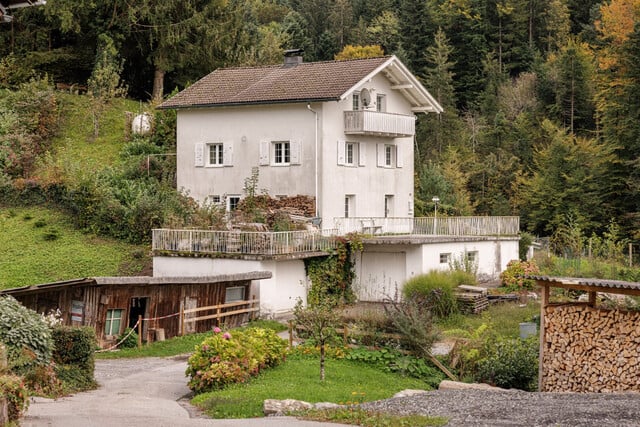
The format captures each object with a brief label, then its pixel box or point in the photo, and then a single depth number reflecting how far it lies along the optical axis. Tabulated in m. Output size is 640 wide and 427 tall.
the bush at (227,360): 21.22
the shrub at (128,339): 27.94
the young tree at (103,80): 51.69
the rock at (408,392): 20.60
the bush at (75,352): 21.84
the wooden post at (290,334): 25.34
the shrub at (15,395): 15.77
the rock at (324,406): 18.67
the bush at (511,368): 22.56
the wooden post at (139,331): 27.83
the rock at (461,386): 21.60
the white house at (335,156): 38.81
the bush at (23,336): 19.67
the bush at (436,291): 34.69
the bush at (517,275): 38.81
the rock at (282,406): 18.52
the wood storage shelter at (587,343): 20.88
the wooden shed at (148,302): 26.64
